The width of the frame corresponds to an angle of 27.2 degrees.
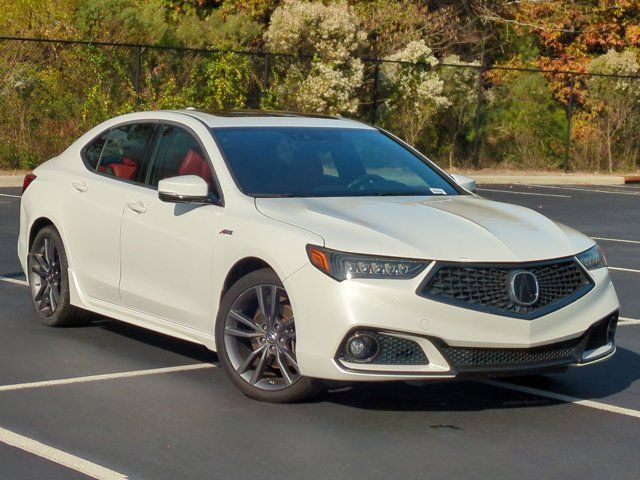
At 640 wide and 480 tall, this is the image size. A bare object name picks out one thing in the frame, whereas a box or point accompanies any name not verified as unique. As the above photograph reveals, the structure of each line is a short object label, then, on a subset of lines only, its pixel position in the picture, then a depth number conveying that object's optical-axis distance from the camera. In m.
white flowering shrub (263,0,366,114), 27.27
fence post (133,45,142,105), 25.03
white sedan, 6.49
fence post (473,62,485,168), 30.38
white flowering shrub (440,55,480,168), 30.23
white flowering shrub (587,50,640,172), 31.73
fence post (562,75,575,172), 31.05
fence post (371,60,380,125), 28.58
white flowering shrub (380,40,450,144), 29.14
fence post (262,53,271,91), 26.75
